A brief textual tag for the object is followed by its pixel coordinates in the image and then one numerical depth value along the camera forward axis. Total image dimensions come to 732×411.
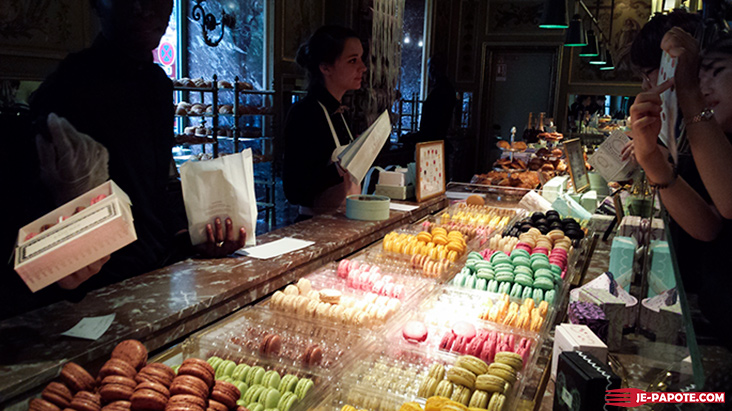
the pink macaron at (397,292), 1.88
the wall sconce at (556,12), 5.33
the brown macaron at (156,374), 1.11
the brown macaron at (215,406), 1.08
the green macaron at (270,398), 1.24
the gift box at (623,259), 1.86
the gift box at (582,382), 0.96
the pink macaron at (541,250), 2.35
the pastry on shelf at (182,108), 6.11
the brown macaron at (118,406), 1.02
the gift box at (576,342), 1.37
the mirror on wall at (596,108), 10.24
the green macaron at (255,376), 1.32
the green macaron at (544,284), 1.97
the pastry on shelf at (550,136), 6.69
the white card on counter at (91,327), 1.23
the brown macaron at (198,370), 1.14
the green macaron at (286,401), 1.21
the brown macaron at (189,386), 1.08
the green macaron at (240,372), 1.34
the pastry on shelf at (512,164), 5.18
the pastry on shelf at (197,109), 6.27
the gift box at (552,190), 3.61
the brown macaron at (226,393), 1.12
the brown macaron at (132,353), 1.17
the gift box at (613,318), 1.54
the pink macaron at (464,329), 1.55
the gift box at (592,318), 1.54
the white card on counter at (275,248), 1.98
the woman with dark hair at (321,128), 3.04
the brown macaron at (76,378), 1.08
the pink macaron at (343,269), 2.03
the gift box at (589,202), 3.49
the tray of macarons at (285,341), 1.39
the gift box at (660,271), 1.14
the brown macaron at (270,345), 1.42
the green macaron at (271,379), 1.30
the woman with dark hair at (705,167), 1.13
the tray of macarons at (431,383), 1.25
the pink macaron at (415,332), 1.56
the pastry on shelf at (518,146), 5.78
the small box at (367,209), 2.66
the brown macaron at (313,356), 1.37
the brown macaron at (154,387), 1.06
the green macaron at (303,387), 1.26
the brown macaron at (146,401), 1.03
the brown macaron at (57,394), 1.03
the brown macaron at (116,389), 1.05
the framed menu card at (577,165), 3.55
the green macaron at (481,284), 2.00
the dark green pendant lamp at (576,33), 6.93
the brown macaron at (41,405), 1.00
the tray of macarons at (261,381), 1.21
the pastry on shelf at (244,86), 6.50
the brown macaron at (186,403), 1.03
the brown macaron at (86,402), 1.03
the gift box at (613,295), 1.57
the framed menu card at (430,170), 3.25
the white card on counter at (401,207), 3.00
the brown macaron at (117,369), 1.09
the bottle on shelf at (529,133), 7.10
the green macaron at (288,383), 1.29
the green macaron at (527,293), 1.92
